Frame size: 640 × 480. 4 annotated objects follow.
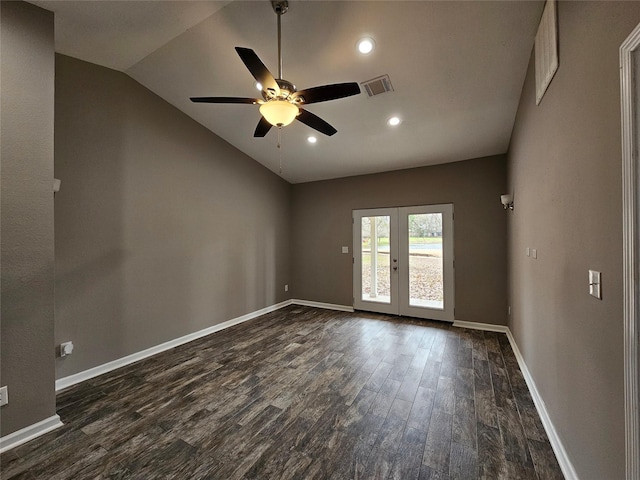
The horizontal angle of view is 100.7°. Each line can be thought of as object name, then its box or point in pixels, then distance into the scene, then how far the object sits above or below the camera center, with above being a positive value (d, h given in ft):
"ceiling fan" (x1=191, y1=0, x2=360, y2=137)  6.42 +3.76
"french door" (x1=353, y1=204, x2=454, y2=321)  14.85 -1.19
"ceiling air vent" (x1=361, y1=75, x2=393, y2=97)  9.19 +5.57
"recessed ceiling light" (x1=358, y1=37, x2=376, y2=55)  7.86 +5.91
